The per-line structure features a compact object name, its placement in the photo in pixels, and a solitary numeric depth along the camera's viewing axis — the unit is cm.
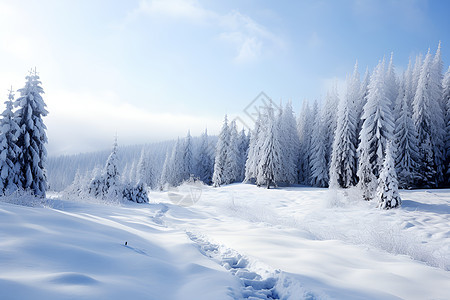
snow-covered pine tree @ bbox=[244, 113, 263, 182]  3916
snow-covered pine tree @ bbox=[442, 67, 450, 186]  3012
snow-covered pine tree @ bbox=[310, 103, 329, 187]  3841
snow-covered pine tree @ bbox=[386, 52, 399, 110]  3702
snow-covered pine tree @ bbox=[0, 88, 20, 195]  1616
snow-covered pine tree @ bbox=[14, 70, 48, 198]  1720
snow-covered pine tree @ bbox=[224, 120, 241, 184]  4584
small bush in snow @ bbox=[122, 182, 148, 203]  2456
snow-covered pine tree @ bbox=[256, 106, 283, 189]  3584
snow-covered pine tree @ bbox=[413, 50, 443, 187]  2842
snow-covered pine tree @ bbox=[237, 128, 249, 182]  5209
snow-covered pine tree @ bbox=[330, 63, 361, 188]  3028
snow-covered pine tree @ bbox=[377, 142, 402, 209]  1817
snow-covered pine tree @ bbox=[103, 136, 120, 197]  2364
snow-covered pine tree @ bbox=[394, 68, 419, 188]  2780
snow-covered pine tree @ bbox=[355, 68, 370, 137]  3394
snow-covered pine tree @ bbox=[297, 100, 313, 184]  4569
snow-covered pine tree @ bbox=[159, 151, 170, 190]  5774
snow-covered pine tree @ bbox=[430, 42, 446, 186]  2988
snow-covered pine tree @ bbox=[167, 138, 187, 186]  5595
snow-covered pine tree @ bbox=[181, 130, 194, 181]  5750
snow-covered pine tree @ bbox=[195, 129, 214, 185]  5744
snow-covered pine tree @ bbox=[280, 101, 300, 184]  3997
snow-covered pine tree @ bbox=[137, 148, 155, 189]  6062
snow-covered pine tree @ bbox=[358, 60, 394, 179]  2266
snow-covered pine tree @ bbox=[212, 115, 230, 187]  4525
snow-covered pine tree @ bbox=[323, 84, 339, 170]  3905
